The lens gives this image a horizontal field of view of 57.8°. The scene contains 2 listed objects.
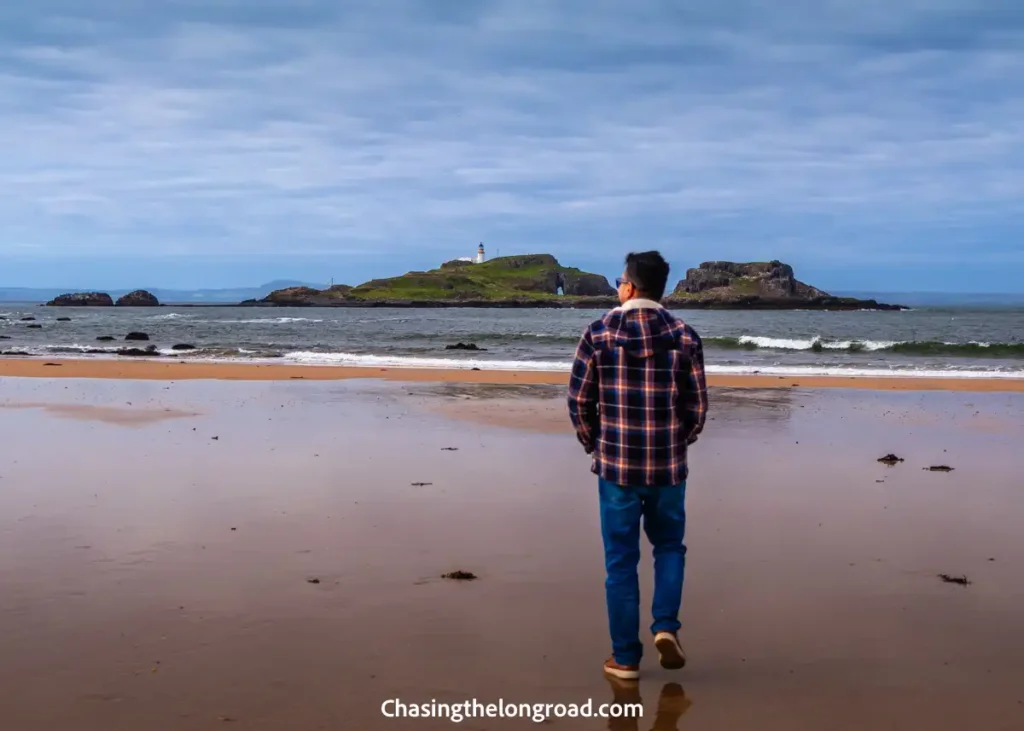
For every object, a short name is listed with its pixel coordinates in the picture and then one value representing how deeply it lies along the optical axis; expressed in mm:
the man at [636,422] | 4488
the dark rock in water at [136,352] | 36500
